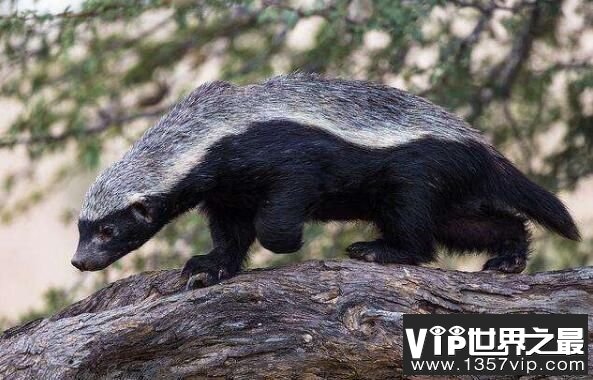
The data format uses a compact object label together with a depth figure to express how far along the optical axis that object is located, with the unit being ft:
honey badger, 37.35
